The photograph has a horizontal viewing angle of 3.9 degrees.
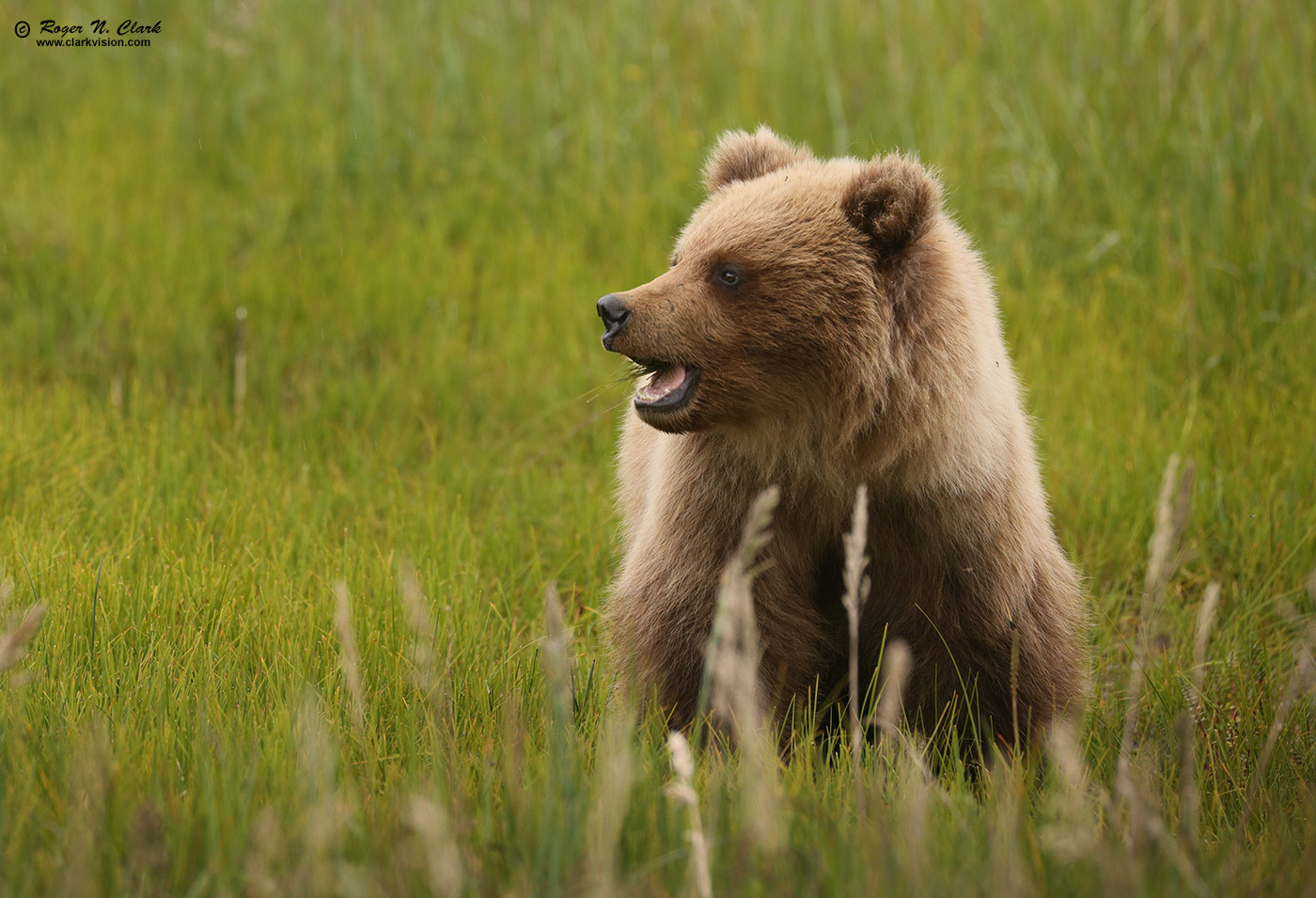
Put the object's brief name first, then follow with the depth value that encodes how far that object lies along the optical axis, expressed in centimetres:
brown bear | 1958
